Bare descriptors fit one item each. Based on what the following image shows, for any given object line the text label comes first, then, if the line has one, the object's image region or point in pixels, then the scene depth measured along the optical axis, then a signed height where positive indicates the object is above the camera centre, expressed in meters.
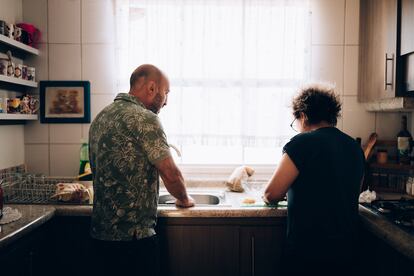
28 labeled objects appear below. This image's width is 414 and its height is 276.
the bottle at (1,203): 1.51 -0.34
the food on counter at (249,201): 1.87 -0.39
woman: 1.36 -0.27
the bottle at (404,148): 2.12 -0.12
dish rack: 1.89 -0.35
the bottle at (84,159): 2.25 -0.21
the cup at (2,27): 1.93 +0.55
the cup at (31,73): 2.23 +0.34
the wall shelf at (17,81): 1.91 +0.27
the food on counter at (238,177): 2.20 -0.32
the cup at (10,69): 1.99 +0.33
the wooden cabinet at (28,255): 1.40 -0.57
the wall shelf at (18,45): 1.91 +0.48
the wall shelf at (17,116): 1.94 +0.06
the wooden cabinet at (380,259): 1.33 -0.54
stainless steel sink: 2.18 -0.45
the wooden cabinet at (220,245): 1.76 -0.59
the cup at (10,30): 1.99 +0.55
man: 1.46 -0.23
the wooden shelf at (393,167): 2.08 -0.23
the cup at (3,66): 1.94 +0.33
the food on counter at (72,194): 1.81 -0.35
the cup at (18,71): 2.09 +0.33
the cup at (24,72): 2.18 +0.34
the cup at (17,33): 2.10 +0.56
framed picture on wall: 2.37 +0.17
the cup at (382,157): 2.20 -0.18
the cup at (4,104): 1.97 +0.12
